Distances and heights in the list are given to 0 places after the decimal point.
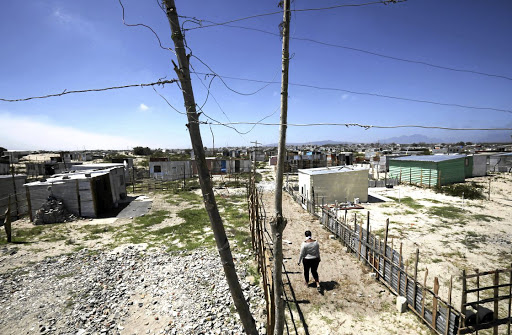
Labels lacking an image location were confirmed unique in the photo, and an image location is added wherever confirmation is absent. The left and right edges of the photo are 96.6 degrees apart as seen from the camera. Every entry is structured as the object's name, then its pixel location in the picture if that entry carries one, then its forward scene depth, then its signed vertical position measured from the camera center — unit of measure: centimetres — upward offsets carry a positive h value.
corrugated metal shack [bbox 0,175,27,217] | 1446 -235
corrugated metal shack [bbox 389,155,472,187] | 2356 -283
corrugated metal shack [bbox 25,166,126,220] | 1430 -246
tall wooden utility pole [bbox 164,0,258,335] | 254 -17
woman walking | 706 -339
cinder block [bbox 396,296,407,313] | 620 -437
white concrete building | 1758 -301
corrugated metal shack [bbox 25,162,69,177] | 3019 -169
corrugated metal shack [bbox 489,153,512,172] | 3124 -301
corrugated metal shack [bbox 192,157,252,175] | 3581 -255
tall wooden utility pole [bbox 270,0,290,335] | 388 -76
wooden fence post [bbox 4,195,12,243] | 1094 -335
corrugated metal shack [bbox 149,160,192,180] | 3119 -240
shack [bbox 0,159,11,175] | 2680 -125
